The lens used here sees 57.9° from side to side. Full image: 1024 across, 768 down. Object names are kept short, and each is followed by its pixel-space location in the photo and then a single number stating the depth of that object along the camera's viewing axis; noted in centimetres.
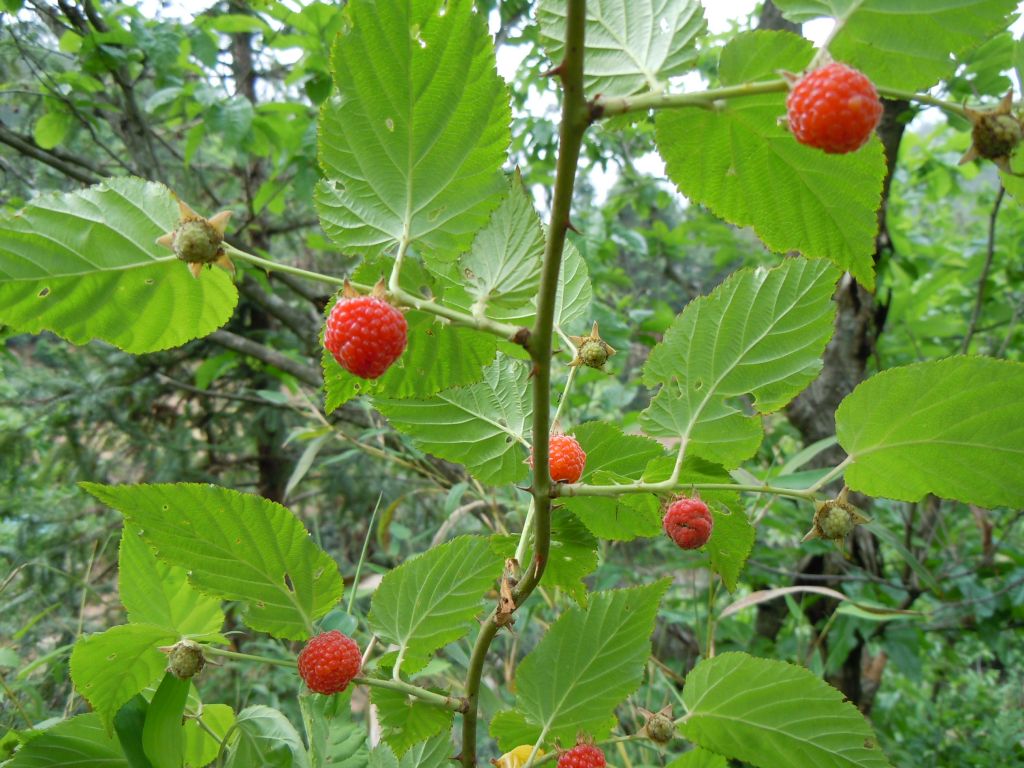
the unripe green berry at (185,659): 21
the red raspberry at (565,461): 21
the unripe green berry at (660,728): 23
